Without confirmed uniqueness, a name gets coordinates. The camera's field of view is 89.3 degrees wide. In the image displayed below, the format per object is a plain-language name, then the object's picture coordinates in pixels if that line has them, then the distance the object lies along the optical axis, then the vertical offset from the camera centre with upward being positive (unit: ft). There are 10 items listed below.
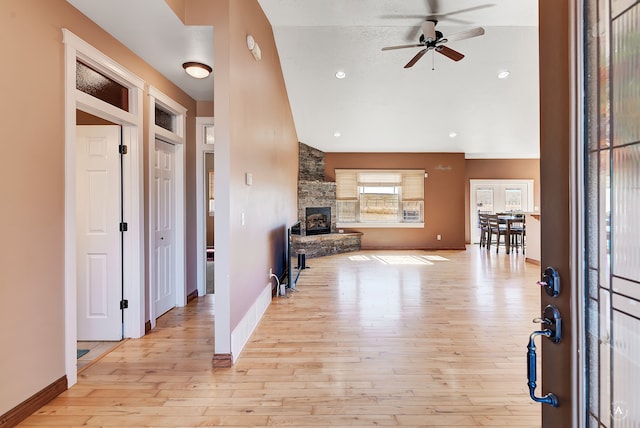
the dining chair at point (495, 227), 26.22 -1.23
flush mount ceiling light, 10.13 +4.56
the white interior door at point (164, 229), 11.37 -0.59
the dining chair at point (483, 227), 28.41 -1.35
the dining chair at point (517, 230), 26.05 -1.42
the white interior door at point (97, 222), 9.59 -0.26
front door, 2.39 +0.05
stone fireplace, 25.12 -0.01
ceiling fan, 12.27 +6.75
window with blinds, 29.60 +1.45
